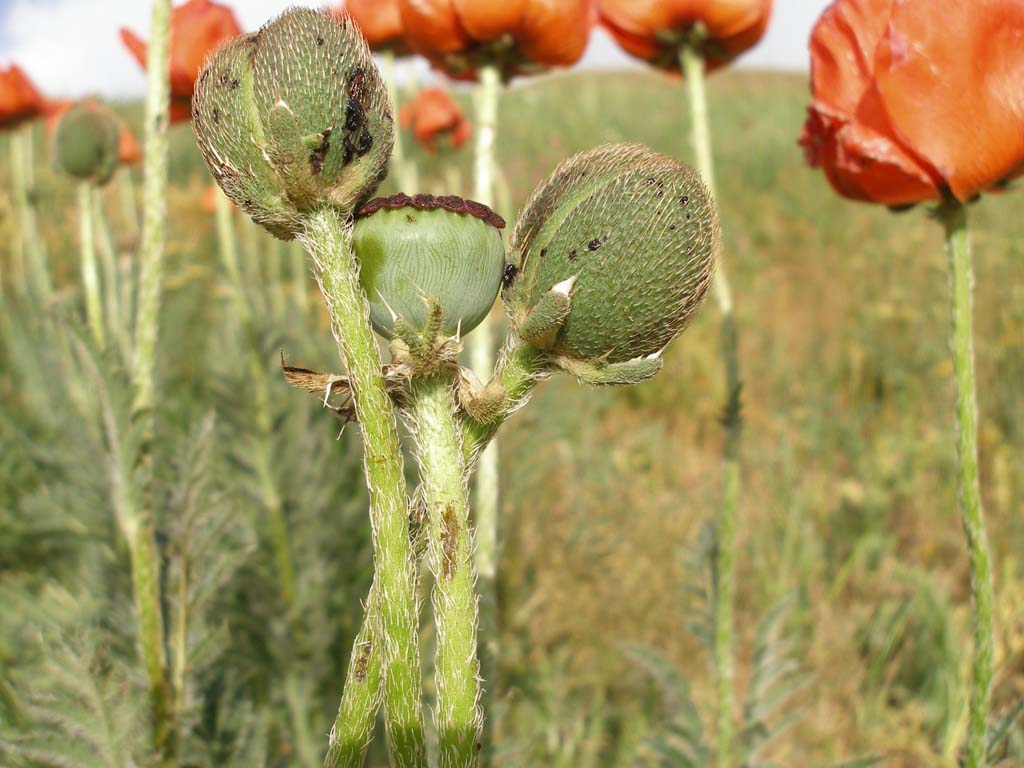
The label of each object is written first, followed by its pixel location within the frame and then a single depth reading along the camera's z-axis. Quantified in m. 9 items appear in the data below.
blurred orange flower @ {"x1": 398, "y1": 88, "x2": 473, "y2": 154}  0.85
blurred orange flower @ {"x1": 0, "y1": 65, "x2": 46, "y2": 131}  0.69
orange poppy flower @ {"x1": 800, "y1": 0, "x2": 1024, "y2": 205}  0.26
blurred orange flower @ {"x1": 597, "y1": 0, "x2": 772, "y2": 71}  0.36
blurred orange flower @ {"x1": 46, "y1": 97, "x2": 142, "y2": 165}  0.70
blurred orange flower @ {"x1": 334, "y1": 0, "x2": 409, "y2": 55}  0.51
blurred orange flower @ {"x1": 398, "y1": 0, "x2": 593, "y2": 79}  0.33
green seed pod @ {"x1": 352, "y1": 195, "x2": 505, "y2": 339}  0.20
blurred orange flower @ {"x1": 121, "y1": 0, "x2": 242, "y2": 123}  0.40
